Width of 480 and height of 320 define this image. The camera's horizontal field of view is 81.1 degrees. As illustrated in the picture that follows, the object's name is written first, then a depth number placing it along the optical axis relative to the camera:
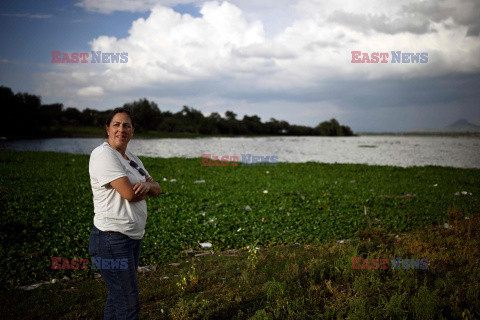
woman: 3.12
